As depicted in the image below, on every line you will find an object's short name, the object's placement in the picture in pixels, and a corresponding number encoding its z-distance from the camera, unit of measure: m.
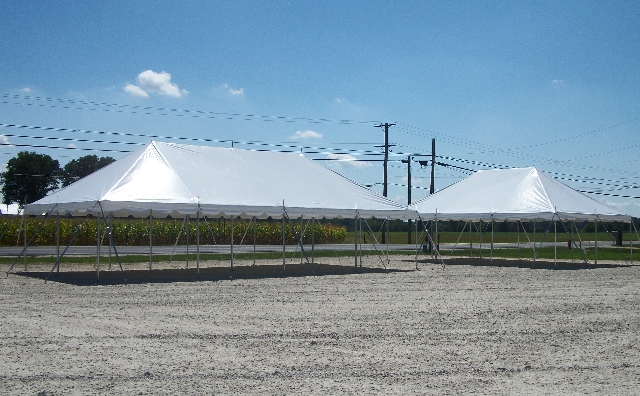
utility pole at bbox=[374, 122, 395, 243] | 40.69
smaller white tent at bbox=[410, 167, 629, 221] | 21.30
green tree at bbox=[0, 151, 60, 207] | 63.16
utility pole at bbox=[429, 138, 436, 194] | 41.55
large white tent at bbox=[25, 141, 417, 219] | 15.77
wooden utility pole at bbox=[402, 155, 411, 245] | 43.38
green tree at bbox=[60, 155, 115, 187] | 72.31
